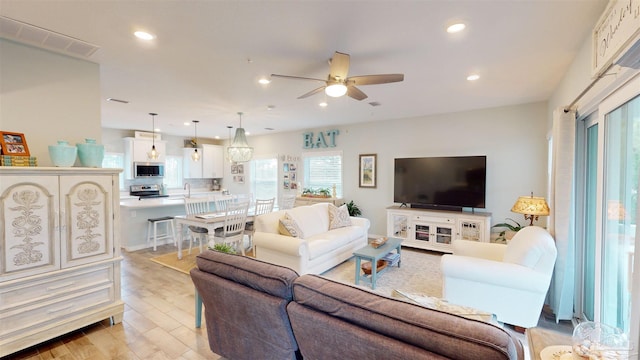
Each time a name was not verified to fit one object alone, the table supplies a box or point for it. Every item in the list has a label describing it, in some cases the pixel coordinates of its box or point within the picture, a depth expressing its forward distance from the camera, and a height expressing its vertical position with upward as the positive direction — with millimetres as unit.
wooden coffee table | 3430 -998
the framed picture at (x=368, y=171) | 6094 +149
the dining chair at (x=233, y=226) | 4305 -797
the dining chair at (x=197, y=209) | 4492 -591
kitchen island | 5020 -770
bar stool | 5156 -1034
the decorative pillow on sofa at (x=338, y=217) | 4703 -700
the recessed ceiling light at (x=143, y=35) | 2289 +1209
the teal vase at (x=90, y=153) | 2631 +230
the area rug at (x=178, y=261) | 4188 -1379
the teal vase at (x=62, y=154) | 2408 +202
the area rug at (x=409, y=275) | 3523 -1410
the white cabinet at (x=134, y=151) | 7031 +665
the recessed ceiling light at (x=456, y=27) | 2148 +1205
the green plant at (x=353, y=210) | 6184 -739
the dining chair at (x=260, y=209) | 5062 -604
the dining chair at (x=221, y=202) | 5247 -518
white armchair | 2375 -915
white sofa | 3514 -912
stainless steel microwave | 7145 +205
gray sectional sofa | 1038 -668
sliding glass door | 1810 -212
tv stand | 4625 -879
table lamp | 3084 -328
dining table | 4168 -701
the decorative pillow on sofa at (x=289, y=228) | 3773 -706
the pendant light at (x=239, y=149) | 5152 +534
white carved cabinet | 2152 -663
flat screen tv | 4727 -71
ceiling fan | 2428 +940
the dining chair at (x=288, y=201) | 6198 -557
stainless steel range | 7242 -385
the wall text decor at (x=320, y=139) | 6625 +964
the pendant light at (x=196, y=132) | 6195 +1246
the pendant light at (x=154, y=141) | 5745 +961
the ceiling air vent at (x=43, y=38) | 2158 +1191
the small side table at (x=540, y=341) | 1383 -876
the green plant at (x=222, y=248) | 2481 -655
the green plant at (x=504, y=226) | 4561 -824
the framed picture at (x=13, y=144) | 2240 +272
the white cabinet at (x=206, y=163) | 8266 +420
